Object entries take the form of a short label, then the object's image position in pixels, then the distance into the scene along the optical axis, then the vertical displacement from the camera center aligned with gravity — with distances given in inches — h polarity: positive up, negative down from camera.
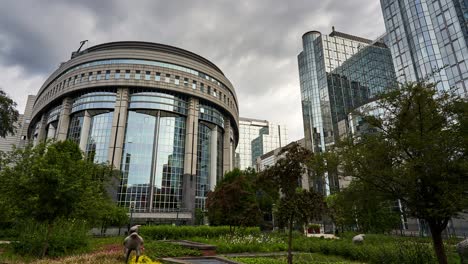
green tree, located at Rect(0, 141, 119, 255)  552.4 +57.2
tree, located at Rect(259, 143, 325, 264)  464.1 +52.2
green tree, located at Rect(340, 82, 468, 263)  424.2 +100.5
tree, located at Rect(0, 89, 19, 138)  818.2 +313.4
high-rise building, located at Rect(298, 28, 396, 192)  2709.2 +1427.8
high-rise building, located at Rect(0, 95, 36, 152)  3575.3 +1086.8
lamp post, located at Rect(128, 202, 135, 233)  1927.9 +74.1
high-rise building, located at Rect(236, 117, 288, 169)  5923.7 +1674.9
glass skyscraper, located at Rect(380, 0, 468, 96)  1801.2 +1267.0
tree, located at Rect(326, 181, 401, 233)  542.9 +13.3
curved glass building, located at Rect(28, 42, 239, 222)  2050.8 +791.9
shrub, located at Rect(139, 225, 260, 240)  1067.9 -64.8
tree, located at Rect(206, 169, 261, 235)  1114.4 +45.9
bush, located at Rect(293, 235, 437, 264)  494.3 -79.3
